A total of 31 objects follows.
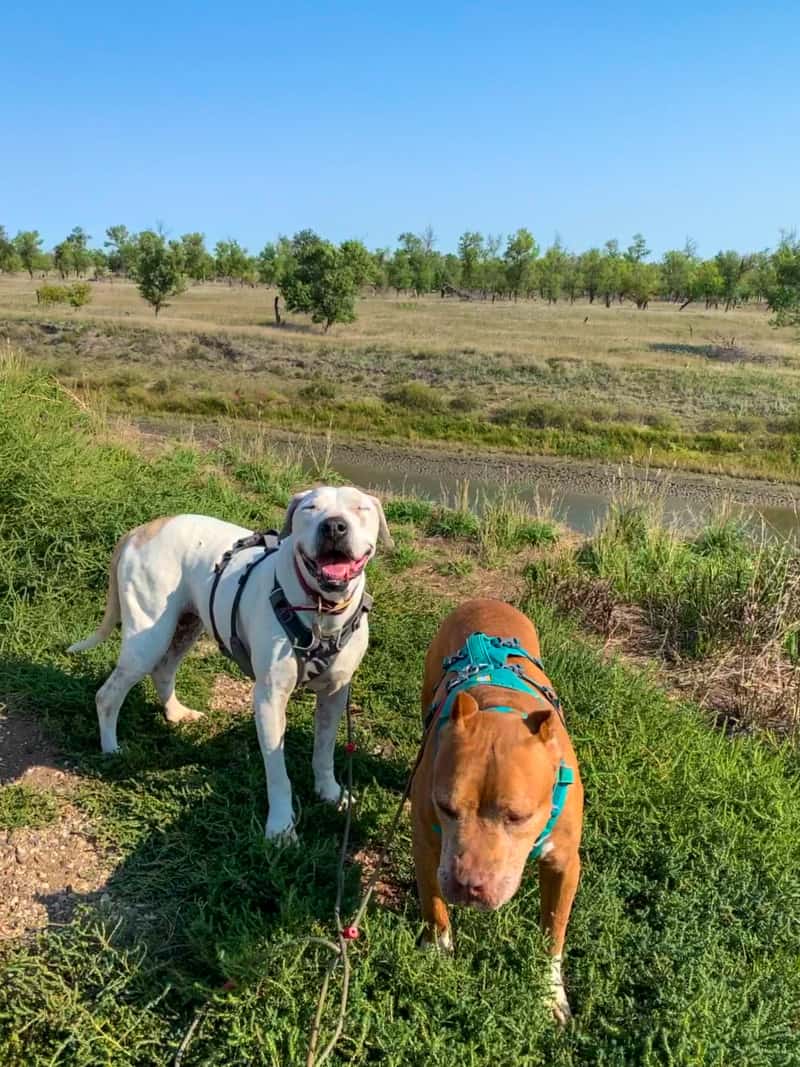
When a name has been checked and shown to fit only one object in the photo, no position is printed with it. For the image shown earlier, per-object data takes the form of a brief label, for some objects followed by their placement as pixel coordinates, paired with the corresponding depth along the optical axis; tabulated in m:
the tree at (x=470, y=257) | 82.81
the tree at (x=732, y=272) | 70.75
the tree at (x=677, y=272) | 78.69
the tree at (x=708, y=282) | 69.00
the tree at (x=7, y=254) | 80.69
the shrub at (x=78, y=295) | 53.22
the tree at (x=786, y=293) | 44.78
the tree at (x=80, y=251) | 86.94
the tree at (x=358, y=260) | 46.75
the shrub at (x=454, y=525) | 8.26
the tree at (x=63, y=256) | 85.94
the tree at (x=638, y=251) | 92.25
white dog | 2.97
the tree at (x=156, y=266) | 48.84
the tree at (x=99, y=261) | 91.50
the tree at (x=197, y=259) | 55.47
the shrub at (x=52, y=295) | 53.41
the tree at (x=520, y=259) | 77.19
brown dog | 2.08
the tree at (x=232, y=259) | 84.25
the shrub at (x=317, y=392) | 27.36
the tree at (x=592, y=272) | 78.81
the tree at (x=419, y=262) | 80.62
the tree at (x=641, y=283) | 75.50
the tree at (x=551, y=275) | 79.44
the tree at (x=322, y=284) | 46.11
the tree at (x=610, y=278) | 77.00
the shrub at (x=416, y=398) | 26.75
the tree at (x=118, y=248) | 91.00
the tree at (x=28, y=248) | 82.62
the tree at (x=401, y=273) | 80.69
